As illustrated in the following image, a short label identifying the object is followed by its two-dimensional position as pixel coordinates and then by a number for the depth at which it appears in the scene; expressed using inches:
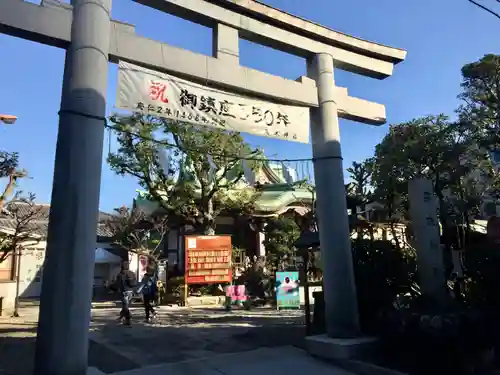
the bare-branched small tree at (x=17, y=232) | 541.6
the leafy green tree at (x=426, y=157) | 681.6
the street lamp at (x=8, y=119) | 455.0
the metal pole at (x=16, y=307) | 600.5
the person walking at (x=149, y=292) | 492.5
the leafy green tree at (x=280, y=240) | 852.6
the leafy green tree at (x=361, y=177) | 702.6
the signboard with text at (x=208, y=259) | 671.1
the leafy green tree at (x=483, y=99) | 655.1
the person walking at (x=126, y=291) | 459.5
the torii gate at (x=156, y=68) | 203.0
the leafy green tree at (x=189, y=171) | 705.6
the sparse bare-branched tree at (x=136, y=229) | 856.9
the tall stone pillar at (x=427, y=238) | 290.0
